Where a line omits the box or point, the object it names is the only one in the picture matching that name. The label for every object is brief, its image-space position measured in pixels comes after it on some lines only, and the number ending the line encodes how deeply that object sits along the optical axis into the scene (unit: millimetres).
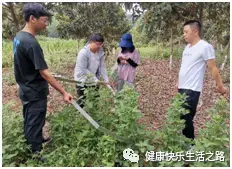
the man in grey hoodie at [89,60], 2270
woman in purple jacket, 2686
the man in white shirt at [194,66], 1934
